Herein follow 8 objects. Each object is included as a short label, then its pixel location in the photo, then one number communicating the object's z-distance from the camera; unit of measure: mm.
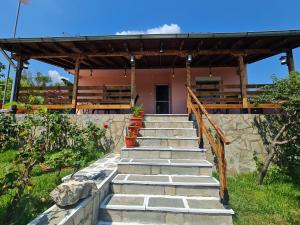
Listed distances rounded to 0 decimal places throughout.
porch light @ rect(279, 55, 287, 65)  7129
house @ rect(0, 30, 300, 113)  6504
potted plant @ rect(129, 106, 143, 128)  5441
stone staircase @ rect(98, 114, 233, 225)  2711
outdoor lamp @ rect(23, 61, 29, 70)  7730
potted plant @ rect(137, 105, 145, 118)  5782
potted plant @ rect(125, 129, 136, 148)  4723
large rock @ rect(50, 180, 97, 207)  2135
